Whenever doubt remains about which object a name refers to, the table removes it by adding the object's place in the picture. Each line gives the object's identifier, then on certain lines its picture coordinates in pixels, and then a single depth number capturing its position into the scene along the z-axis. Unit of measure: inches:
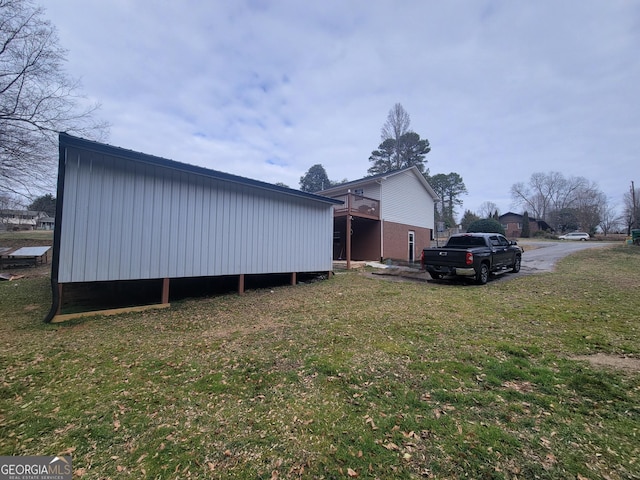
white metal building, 227.1
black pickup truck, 360.2
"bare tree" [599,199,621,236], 1873.8
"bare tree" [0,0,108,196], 425.4
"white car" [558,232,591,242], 1517.0
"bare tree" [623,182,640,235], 1303.0
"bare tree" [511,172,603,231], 1752.0
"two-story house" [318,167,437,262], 649.0
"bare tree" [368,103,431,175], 1375.5
